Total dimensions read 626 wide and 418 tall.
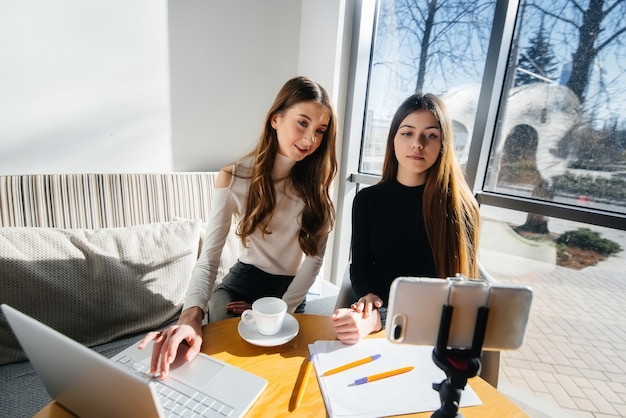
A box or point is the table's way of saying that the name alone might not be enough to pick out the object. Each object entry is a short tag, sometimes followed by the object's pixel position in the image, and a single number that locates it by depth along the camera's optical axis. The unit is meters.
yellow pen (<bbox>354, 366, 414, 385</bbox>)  0.61
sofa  0.94
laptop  0.40
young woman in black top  1.08
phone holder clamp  0.41
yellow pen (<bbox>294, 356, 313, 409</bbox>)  0.57
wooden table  0.55
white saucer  0.70
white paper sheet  0.56
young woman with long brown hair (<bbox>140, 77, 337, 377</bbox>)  1.07
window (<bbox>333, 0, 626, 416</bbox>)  1.30
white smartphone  0.41
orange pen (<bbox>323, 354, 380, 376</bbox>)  0.64
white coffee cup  0.71
